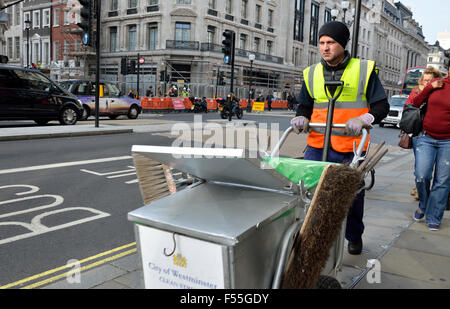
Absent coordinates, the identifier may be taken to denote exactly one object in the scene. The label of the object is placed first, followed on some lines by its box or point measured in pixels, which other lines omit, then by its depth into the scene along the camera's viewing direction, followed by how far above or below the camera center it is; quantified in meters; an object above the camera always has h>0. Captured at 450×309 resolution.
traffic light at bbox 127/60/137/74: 27.19 +2.10
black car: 12.70 -0.06
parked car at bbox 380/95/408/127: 21.88 +0.05
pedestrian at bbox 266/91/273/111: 37.31 +0.22
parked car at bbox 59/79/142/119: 17.88 +0.00
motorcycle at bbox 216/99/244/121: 22.58 -0.28
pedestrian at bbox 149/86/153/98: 31.21 +0.61
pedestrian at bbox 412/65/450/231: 4.23 -0.39
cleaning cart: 1.73 -0.52
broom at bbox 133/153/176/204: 2.43 -0.47
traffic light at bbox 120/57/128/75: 27.02 +2.14
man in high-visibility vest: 2.98 +0.11
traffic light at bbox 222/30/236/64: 17.48 +2.46
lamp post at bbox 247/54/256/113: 32.84 -0.14
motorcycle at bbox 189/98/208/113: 28.64 -0.20
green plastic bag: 2.24 -0.35
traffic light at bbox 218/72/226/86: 33.28 +1.88
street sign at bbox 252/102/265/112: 30.47 -0.07
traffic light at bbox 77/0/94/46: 13.01 +2.49
